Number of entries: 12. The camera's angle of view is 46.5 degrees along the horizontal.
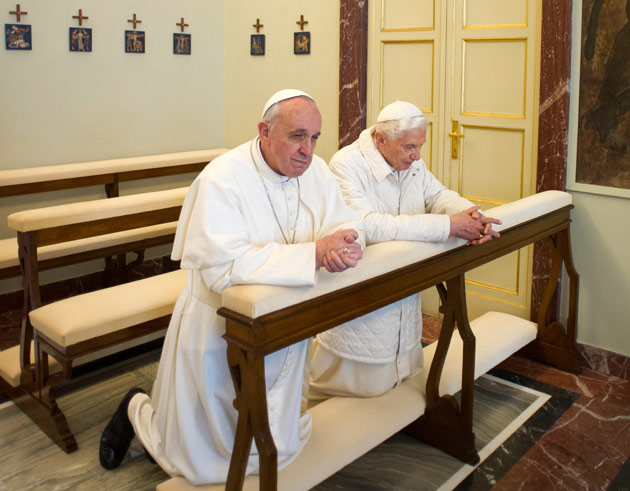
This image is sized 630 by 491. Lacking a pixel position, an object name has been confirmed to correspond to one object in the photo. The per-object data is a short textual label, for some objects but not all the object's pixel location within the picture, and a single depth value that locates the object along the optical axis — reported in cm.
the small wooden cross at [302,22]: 586
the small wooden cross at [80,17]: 558
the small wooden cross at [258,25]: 618
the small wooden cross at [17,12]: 524
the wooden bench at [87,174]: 490
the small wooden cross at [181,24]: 626
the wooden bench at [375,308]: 249
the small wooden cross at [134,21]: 594
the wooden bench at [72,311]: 361
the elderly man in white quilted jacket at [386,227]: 337
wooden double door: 461
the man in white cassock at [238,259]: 270
